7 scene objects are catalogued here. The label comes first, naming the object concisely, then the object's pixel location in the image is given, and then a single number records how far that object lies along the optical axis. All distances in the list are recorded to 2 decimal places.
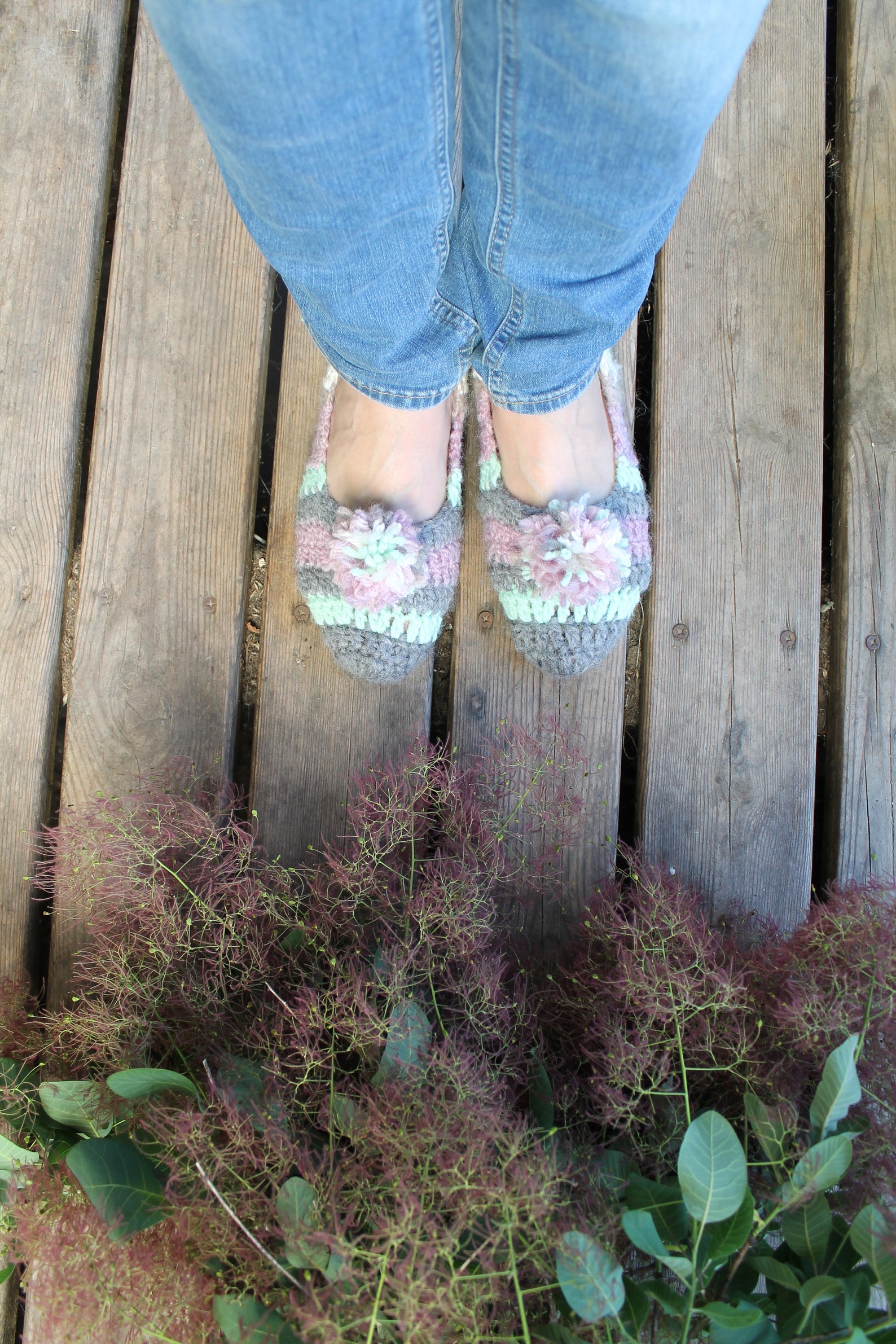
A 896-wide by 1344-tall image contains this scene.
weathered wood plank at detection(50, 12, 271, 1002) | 1.00
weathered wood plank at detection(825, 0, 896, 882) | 1.00
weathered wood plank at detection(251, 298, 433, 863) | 0.98
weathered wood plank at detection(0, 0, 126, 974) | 1.01
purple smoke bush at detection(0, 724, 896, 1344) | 0.58
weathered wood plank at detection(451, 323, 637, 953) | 0.97
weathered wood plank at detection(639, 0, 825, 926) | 0.99
